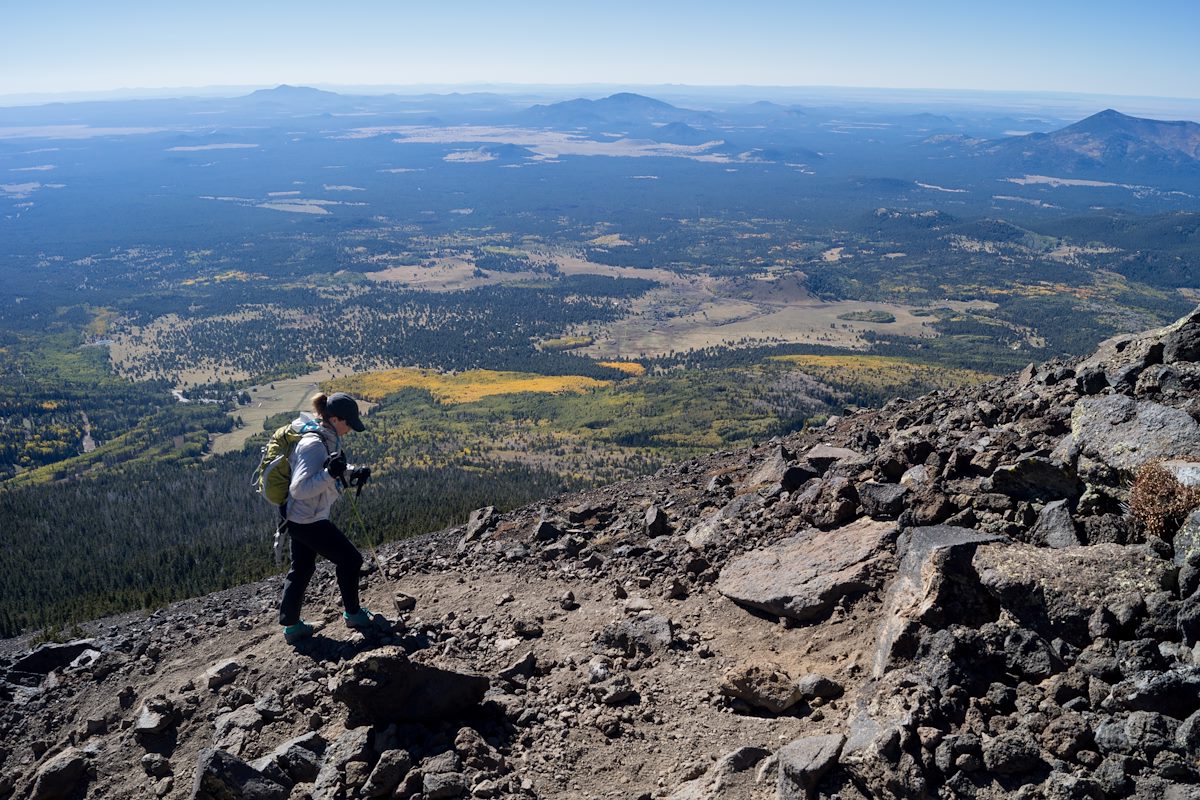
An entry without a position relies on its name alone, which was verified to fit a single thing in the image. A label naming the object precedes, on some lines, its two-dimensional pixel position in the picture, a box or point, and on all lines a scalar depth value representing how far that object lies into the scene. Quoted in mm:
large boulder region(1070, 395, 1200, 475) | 7727
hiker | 8734
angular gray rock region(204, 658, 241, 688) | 9086
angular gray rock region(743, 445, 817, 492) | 11906
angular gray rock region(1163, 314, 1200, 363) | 10023
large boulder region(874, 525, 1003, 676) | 6715
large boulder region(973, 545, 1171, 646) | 6320
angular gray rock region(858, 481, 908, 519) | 9398
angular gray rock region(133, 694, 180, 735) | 8445
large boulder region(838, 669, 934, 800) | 5414
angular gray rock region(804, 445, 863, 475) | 12807
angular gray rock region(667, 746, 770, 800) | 5996
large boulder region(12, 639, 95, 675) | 12273
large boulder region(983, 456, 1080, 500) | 8164
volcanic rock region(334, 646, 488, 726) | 7062
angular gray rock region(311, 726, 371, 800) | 6645
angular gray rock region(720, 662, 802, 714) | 6945
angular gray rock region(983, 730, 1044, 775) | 5250
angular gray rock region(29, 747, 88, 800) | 7836
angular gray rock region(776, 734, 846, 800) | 5594
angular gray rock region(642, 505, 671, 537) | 12406
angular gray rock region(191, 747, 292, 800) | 6809
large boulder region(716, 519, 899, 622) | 8219
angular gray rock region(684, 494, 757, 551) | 10885
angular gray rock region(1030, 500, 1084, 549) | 7496
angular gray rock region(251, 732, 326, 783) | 7043
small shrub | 6691
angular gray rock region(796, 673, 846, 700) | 6926
